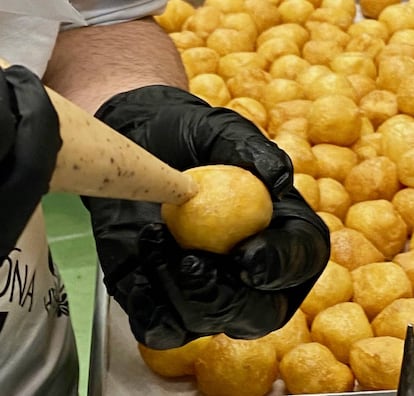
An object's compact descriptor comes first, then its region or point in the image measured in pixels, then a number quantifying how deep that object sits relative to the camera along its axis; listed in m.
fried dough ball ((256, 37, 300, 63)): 1.77
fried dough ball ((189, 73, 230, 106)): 1.60
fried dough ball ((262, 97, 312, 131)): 1.56
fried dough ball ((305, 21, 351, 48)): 1.81
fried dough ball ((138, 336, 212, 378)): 1.04
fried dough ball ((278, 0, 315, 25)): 1.93
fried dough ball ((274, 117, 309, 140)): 1.51
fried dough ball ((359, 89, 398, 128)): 1.55
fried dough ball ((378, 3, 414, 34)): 1.82
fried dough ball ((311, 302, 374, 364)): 1.10
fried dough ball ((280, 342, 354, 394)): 1.03
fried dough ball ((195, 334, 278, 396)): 1.02
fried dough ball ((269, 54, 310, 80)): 1.70
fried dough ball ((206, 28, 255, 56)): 1.80
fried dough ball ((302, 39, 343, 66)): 1.74
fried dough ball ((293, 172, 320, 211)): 1.34
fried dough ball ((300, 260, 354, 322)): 1.17
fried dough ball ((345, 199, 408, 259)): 1.30
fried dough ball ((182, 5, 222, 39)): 1.89
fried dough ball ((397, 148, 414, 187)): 1.37
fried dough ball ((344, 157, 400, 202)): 1.37
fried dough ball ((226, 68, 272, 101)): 1.64
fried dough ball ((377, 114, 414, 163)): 1.41
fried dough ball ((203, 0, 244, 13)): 1.97
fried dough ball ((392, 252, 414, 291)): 1.20
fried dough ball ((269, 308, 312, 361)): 1.10
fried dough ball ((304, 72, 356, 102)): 1.57
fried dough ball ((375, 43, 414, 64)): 1.68
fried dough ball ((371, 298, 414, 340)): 1.09
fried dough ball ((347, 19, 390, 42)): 1.81
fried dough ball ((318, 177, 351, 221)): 1.36
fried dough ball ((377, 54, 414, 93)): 1.60
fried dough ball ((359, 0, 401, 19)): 1.91
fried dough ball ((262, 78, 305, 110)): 1.60
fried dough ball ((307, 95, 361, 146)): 1.47
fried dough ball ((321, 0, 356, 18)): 1.92
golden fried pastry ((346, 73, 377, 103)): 1.62
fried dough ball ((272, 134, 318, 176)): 1.41
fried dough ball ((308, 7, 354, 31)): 1.89
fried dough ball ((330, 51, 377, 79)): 1.68
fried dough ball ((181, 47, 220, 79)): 1.72
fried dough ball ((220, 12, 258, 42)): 1.86
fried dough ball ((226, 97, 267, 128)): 1.55
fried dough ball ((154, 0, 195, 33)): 1.92
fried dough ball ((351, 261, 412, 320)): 1.16
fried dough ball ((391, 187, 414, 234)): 1.33
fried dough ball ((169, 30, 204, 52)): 1.81
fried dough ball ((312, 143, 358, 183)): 1.44
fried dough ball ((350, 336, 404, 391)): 1.01
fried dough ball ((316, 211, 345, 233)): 1.30
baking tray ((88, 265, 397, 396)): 1.05
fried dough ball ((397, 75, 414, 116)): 1.52
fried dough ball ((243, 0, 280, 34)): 1.92
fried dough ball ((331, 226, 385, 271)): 1.25
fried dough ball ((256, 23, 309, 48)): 1.82
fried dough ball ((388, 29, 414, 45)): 1.74
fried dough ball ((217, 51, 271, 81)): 1.72
